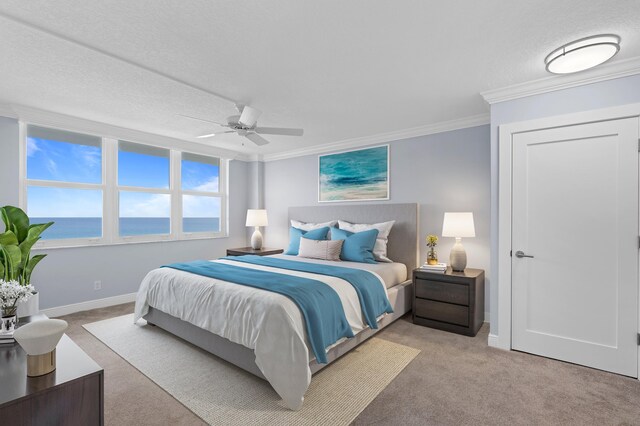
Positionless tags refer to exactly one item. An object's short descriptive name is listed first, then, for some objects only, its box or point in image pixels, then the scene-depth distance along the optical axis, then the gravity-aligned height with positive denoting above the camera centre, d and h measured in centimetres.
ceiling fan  298 +90
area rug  197 -132
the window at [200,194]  520 +31
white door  242 -29
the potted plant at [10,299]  171 -51
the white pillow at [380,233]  406 -30
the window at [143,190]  444 +32
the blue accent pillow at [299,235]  444 -37
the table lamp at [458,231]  343 -23
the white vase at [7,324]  175 -66
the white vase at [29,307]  210 -68
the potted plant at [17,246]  183 -22
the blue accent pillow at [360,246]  392 -47
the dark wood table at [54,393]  127 -81
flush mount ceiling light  204 +112
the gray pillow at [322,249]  403 -52
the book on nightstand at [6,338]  170 -72
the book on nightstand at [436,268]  346 -67
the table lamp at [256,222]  546 -20
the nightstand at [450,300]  324 -100
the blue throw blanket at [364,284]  285 -72
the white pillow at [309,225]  477 -22
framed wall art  458 +58
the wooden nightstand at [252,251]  515 -70
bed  209 -91
